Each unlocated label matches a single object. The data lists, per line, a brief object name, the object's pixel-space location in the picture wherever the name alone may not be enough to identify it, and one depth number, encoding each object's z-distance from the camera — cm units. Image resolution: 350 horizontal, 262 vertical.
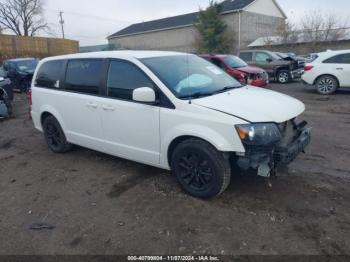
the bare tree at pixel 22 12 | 4684
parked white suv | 1074
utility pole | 5577
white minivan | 336
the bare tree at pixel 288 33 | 3197
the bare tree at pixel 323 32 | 3028
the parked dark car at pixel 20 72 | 1431
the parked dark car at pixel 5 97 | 905
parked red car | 1143
